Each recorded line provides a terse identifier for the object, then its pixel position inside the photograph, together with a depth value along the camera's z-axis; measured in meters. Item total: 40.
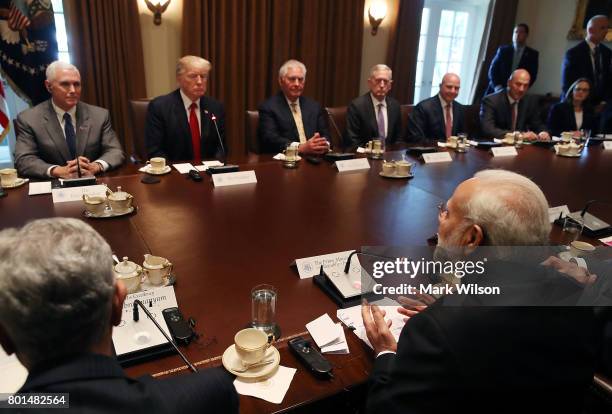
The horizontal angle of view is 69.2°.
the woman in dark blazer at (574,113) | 4.21
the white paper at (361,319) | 1.11
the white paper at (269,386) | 0.89
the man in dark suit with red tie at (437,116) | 3.80
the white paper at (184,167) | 2.30
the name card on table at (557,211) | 1.88
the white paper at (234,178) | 2.13
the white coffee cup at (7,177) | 1.92
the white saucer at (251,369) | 0.93
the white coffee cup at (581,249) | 1.53
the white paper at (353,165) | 2.50
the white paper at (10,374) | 0.83
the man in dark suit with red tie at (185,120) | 2.87
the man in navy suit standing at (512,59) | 5.81
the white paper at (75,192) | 1.82
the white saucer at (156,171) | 2.25
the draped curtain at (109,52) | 3.75
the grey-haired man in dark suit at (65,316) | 0.58
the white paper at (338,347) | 1.04
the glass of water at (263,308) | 1.10
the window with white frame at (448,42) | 6.00
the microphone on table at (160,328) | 0.95
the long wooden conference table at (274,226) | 1.04
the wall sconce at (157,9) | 4.00
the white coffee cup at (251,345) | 0.93
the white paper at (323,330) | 1.05
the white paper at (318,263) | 1.34
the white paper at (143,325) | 0.98
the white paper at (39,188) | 1.88
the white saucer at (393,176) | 2.39
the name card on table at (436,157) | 2.80
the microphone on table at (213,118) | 2.73
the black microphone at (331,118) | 3.52
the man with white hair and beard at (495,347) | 0.83
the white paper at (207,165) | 2.36
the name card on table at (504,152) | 3.08
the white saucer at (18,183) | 1.93
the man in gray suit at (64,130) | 2.41
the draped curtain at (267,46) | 4.29
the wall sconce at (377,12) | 5.15
